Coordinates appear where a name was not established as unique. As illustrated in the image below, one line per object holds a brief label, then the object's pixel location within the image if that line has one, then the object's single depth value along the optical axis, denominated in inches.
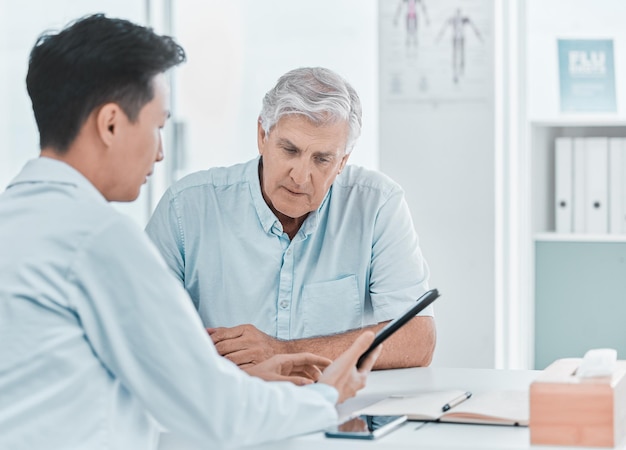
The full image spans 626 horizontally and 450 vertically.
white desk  129.6
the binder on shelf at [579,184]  229.7
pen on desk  148.6
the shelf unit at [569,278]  228.9
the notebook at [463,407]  141.6
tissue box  130.7
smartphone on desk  133.4
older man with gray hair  179.2
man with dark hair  117.8
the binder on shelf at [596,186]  228.9
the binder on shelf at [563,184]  230.0
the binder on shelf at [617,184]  228.6
